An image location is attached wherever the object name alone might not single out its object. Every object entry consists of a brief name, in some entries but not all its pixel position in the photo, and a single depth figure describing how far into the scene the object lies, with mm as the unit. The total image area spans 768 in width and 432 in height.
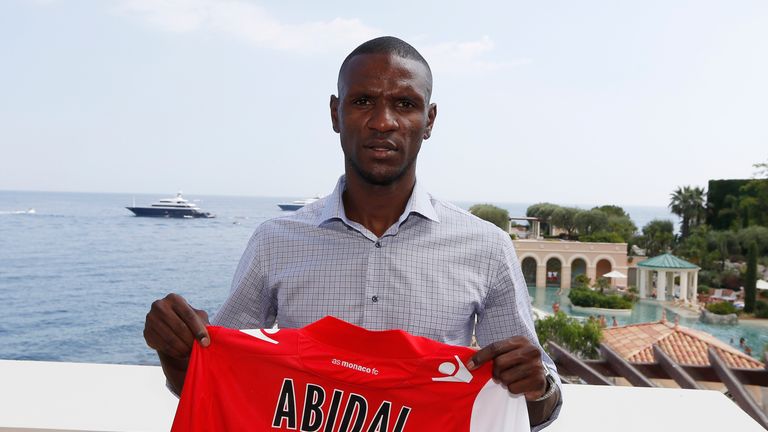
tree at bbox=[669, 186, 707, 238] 46744
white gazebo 34812
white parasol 38400
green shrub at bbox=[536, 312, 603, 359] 22188
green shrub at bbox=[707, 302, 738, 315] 32938
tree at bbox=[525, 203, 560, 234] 54928
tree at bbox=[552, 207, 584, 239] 51969
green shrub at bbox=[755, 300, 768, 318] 32688
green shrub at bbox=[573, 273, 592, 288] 40250
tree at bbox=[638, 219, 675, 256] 46938
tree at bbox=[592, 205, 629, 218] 55594
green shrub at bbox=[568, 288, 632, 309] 37719
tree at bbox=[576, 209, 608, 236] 50156
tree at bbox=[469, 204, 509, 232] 51625
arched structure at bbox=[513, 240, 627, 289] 43219
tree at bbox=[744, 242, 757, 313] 27581
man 1307
